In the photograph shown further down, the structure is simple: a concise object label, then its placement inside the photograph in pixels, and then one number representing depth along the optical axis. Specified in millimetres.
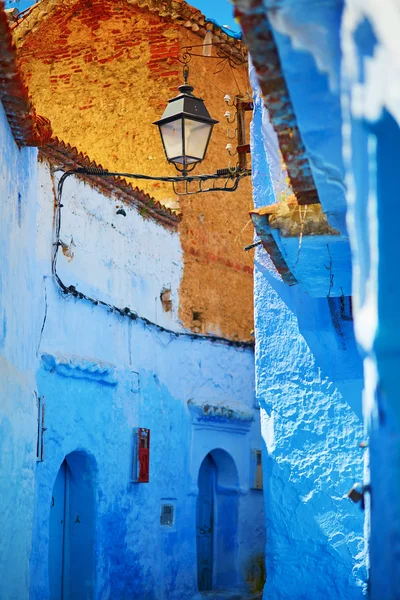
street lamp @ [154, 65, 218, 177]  7781
